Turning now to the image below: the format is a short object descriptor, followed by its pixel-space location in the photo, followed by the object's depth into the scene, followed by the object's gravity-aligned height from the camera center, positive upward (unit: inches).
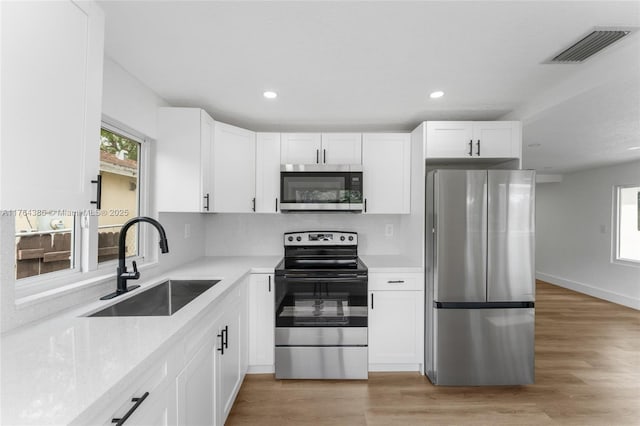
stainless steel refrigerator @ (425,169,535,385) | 88.6 -17.7
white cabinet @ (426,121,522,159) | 99.3 +27.6
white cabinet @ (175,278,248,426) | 51.6 -32.8
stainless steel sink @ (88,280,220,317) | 64.9 -21.4
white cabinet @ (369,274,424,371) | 97.5 -36.7
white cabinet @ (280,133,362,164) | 111.0 +26.8
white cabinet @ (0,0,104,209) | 33.5 +14.9
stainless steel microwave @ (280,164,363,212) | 106.6 +11.0
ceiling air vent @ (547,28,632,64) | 58.2 +38.4
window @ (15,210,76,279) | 51.9 -5.7
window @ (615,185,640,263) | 183.3 -1.2
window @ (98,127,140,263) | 73.5 +6.9
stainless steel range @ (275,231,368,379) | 93.8 -35.0
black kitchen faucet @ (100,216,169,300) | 65.6 -11.7
